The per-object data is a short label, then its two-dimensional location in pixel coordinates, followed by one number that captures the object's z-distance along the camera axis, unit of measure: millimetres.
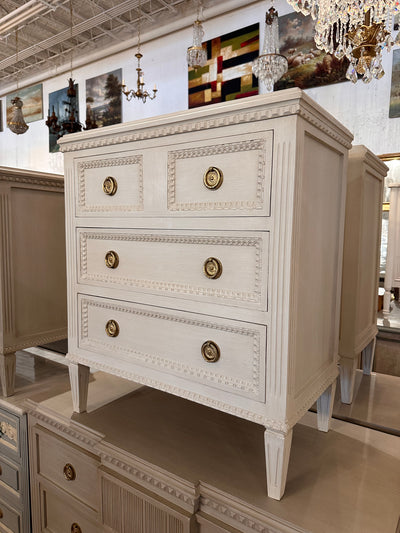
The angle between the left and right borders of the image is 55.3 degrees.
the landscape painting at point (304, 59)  5141
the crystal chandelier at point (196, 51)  3979
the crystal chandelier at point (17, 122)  5289
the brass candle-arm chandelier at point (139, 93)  5430
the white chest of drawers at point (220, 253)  1019
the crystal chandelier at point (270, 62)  4098
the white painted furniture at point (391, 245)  3592
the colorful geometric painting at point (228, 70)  5691
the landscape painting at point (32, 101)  9055
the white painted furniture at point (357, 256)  1586
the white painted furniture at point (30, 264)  1879
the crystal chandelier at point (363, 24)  2869
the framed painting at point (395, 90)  4680
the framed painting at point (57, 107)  8544
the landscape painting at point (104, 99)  7430
